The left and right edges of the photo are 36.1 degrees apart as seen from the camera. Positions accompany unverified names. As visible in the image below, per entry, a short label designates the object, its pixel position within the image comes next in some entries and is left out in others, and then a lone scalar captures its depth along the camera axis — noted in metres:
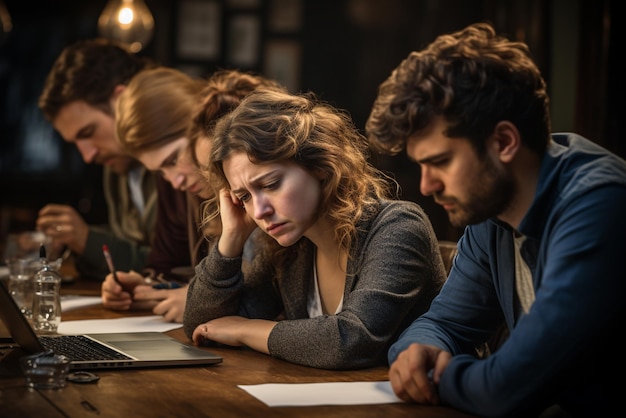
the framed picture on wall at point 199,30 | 6.84
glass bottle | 2.42
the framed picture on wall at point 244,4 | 6.84
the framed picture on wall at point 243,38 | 6.86
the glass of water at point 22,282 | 2.83
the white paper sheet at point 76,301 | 2.86
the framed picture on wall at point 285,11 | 6.84
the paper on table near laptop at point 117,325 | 2.41
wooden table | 1.55
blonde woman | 2.76
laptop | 1.89
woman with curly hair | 1.99
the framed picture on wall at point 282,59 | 6.84
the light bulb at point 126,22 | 4.72
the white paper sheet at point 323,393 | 1.63
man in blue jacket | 1.48
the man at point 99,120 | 3.92
